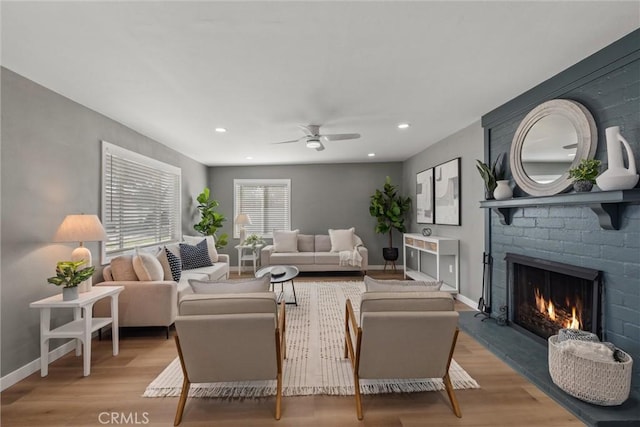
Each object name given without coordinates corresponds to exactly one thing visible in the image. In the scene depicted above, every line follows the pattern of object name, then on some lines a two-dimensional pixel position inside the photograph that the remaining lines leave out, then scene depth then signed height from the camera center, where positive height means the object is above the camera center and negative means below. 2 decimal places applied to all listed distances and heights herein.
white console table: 4.49 -0.55
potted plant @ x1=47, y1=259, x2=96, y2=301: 2.55 -0.54
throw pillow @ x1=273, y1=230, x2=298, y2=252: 6.62 -0.58
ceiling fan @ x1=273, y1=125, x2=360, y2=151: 3.97 +1.06
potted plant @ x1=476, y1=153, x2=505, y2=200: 3.49 +0.49
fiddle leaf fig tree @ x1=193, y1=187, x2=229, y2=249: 6.23 -0.10
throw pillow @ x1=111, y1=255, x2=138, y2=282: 3.41 -0.63
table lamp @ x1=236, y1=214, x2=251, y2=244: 6.80 -0.14
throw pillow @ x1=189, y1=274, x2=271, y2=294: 2.19 -0.53
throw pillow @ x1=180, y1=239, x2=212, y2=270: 4.76 -0.67
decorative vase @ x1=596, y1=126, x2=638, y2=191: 1.99 +0.31
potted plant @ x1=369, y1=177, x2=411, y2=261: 6.67 +0.08
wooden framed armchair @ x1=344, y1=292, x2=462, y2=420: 1.93 -0.80
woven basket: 1.92 -1.10
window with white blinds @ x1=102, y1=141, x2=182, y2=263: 3.67 +0.21
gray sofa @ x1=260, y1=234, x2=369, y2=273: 6.29 -0.95
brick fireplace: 2.09 -0.07
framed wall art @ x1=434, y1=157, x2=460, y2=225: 4.54 +0.37
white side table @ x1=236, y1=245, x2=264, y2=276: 6.54 -0.88
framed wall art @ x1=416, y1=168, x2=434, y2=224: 5.52 +0.35
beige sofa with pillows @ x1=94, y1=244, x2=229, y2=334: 3.28 -0.98
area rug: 2.31 -1.35
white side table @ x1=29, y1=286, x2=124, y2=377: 2.49 -0.99
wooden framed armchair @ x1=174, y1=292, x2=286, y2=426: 1.91 -0.81
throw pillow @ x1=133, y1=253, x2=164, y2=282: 3.40 -0.60
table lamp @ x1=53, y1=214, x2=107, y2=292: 2.67 -0.16
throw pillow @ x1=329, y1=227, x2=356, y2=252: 6.62 -0.56
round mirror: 2.45 +0.63
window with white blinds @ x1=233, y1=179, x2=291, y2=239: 7.43 +0.25
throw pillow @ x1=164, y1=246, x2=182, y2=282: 3.87 -0.66
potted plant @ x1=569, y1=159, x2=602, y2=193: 2.26 +0.31
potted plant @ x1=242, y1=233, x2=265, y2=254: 6.43 -0.59
